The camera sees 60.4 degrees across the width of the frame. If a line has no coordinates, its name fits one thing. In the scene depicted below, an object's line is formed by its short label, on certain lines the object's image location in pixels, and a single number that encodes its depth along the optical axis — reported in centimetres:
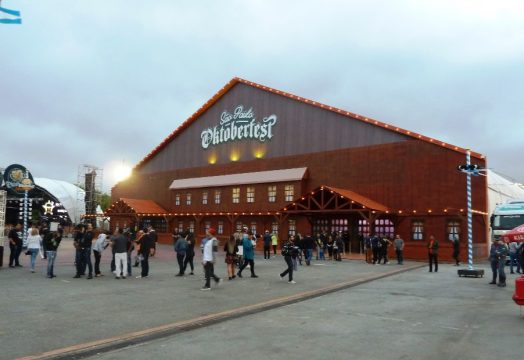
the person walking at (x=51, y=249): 1499
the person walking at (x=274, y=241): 2844
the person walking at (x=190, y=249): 1644
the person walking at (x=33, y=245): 1683
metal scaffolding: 5462
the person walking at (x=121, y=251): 1522
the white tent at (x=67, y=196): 6481
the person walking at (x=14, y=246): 1773
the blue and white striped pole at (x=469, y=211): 1980
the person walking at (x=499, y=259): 1516
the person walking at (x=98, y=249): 1569
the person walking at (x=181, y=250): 1620
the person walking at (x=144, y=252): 1574
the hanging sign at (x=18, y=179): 2939
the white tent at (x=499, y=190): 2900
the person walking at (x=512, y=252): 1981
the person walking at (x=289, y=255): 1488
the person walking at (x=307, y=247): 2216
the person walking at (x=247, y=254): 1626
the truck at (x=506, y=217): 2506
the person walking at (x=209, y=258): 1293
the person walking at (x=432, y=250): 2002
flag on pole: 1080
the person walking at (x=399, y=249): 2367
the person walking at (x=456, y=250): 2389
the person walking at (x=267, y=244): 2588
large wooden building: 2803
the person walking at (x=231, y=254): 1523
